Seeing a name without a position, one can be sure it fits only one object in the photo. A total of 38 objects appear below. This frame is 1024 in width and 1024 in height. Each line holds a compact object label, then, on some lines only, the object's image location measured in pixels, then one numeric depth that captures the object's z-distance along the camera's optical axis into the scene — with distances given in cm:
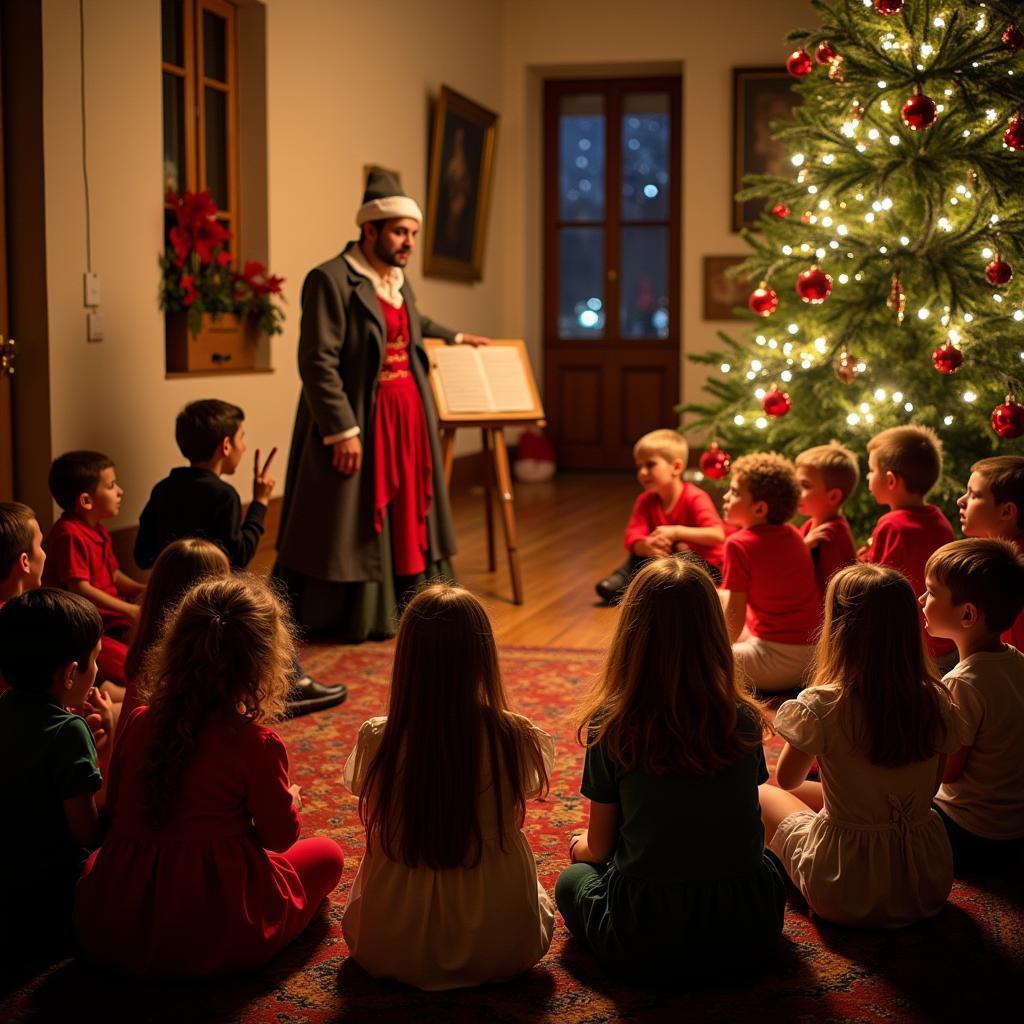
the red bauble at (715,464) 490
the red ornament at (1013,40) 418
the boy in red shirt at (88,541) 371
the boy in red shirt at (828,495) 409
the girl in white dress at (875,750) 236
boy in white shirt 258
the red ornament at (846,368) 455
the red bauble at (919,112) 405
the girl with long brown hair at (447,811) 215
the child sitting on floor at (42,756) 224
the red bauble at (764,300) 465
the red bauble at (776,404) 465
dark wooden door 1025
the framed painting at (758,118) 971
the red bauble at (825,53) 447
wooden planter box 551
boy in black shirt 384
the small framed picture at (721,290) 992
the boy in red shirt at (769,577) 392
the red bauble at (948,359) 429
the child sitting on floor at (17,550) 296
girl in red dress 218
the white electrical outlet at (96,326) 488
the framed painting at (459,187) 859
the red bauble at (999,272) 423
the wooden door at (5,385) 459
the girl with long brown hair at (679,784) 219
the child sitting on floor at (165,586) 260
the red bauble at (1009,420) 420
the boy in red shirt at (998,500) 332
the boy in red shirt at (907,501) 369
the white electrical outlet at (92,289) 484
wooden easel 546
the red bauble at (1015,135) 411
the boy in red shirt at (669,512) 493
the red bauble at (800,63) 454
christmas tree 435
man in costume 478
